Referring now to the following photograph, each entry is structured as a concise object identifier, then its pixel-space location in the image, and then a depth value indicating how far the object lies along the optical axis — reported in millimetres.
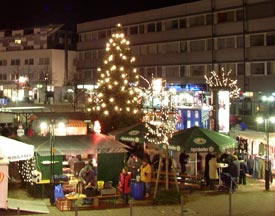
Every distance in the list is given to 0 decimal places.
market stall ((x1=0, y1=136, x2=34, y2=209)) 18344
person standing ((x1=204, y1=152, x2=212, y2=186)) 24297
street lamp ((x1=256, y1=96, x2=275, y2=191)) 23625
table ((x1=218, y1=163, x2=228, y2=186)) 24078
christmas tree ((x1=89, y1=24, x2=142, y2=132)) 35344
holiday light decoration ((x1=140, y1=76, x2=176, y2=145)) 23453
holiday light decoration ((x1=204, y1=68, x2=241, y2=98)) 52962
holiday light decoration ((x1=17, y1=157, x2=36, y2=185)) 22391
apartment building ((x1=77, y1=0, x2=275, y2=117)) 58906
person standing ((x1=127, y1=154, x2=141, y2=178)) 25078
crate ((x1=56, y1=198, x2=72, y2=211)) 19630
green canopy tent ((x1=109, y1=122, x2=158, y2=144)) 28095
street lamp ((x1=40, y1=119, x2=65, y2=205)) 20653
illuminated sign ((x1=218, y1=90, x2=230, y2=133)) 34344
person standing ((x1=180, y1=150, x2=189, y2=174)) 26500
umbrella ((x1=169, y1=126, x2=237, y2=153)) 23547
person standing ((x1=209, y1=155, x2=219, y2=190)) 23831
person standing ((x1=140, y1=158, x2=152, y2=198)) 22312
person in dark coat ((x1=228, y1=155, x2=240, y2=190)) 24250
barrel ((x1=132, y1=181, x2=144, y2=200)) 21692
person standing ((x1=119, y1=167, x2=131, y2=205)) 20828
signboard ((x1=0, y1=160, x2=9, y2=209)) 18303
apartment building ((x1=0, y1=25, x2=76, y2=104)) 95562
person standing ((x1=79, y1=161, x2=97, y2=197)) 21219
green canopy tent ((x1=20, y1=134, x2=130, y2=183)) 22328
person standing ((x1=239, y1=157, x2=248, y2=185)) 25231
